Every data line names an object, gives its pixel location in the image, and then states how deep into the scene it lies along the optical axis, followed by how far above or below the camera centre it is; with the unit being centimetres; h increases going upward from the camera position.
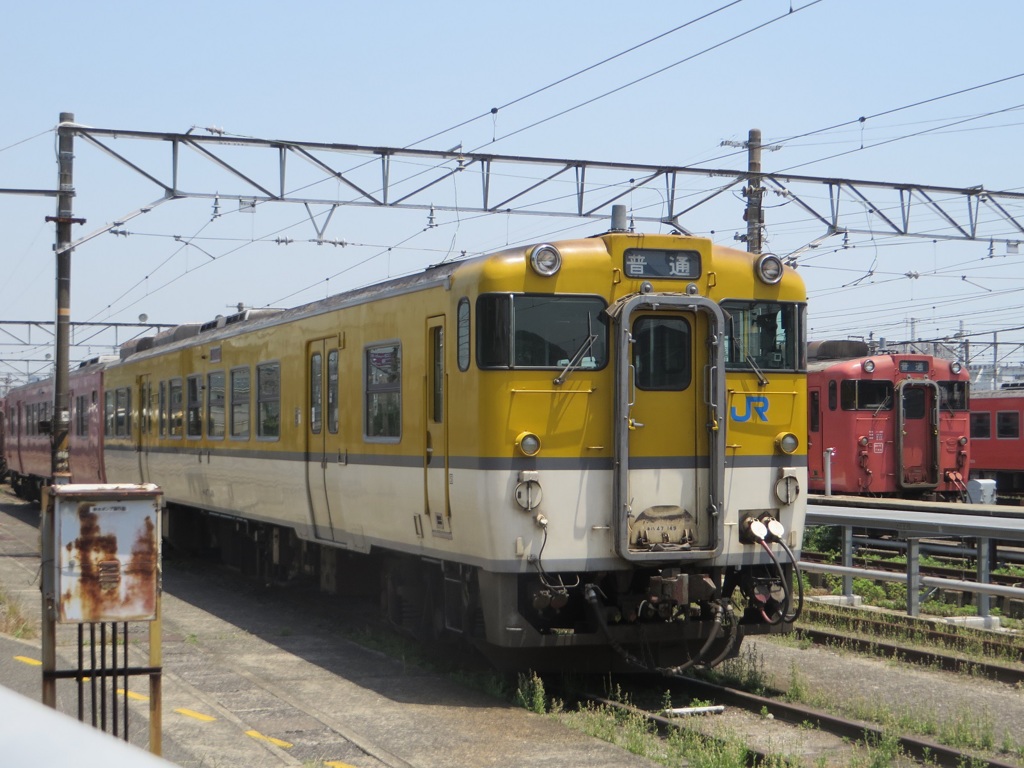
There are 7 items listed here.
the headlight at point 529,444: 852 -11
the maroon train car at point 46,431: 2234 -3
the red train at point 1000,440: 3241 -42
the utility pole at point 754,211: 2117 +345
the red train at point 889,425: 2339 -3
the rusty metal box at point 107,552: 571 -53
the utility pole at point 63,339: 1905 +135
